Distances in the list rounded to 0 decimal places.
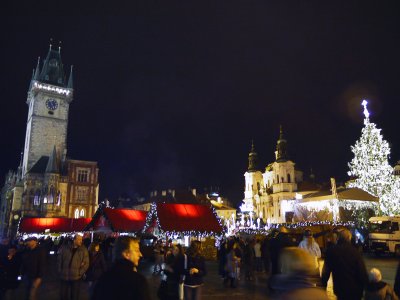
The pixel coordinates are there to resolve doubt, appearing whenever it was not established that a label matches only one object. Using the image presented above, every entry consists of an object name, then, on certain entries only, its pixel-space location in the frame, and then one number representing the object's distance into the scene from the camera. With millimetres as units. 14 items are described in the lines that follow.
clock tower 60469
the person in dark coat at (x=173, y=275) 7234
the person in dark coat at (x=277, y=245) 8609
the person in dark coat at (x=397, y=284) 5425
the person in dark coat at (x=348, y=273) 5477
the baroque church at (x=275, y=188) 77688
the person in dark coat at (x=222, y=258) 13558
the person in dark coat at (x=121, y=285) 3086
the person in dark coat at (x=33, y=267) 8492
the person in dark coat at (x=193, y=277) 7516
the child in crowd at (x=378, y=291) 5855
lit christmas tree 35906
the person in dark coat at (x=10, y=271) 8484
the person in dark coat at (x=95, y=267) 9414
